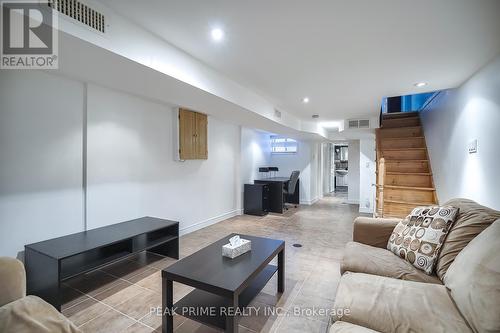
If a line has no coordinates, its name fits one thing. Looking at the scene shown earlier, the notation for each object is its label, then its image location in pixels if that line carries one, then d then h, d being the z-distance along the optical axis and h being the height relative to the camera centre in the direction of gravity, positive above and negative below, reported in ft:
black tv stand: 6.41 -2.89
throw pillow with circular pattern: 5.66 -1.84
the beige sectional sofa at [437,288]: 3.66 -2.50
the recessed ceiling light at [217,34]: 6.00 +3.55
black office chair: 20.45 -1.56
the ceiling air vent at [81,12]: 4.61 +3.26
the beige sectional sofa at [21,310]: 3.68 -2.47
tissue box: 6.38 -2.36
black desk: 19.08 -2.21
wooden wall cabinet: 12.57 +1.80
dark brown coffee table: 4.91 -2.58
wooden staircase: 12.05 -0.23
